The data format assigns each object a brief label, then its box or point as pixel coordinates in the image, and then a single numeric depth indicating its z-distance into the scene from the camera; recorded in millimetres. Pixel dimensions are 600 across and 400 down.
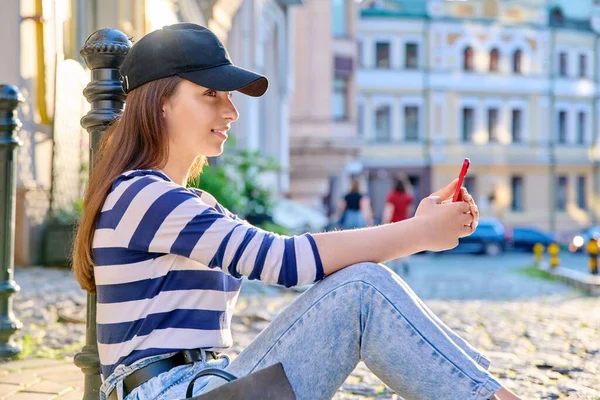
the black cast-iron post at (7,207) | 4125
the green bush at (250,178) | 15195
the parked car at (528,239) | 34469
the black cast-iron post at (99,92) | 2883
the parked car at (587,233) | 34656
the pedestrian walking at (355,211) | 15594
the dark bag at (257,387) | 1997
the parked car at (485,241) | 31656
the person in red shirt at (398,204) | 14648
